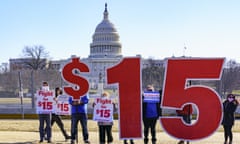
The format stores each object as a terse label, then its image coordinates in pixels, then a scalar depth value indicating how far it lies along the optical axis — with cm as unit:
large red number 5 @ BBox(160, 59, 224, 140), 1079
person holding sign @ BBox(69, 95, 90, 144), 1330
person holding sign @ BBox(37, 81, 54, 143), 1413
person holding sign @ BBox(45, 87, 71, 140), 1435
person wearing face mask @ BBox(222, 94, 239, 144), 1405
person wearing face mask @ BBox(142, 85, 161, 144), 1254
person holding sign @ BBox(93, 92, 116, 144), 1273
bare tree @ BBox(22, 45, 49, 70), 9431
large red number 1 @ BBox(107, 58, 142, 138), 1146
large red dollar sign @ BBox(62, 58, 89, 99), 1262
